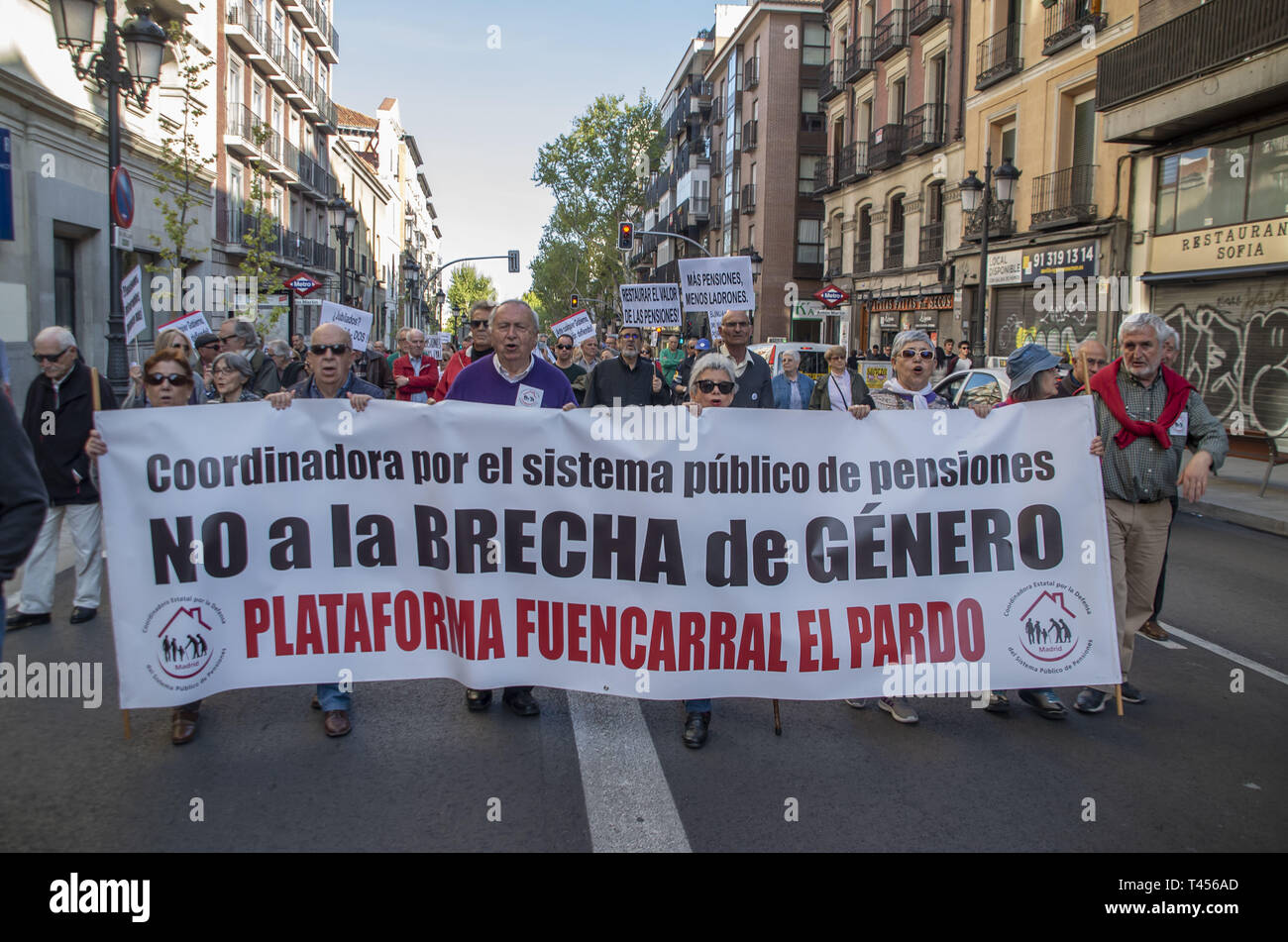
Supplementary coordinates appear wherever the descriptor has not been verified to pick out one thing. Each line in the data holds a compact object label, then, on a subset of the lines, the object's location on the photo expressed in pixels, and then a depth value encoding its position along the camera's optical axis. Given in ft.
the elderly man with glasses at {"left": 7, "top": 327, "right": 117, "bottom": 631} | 20.35
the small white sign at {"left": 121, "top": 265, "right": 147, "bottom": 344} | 33.12
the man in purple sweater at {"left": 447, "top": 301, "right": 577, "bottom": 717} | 17.22
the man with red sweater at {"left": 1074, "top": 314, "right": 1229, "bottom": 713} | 16.06
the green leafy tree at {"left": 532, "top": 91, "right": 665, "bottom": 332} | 225.97
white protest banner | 14.47
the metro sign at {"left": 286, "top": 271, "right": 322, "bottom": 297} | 65.31
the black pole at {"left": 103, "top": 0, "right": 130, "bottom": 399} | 34.17
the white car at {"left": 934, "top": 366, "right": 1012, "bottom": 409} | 37.06
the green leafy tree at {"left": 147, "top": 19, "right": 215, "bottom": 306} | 52.06
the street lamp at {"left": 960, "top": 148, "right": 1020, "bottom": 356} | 67.46
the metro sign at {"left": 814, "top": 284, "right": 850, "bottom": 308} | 73.41
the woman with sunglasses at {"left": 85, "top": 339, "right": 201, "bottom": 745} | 16.52
